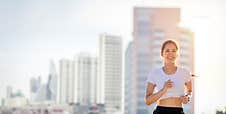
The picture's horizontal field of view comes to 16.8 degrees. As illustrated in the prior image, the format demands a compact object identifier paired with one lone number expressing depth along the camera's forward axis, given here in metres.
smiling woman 3.70
